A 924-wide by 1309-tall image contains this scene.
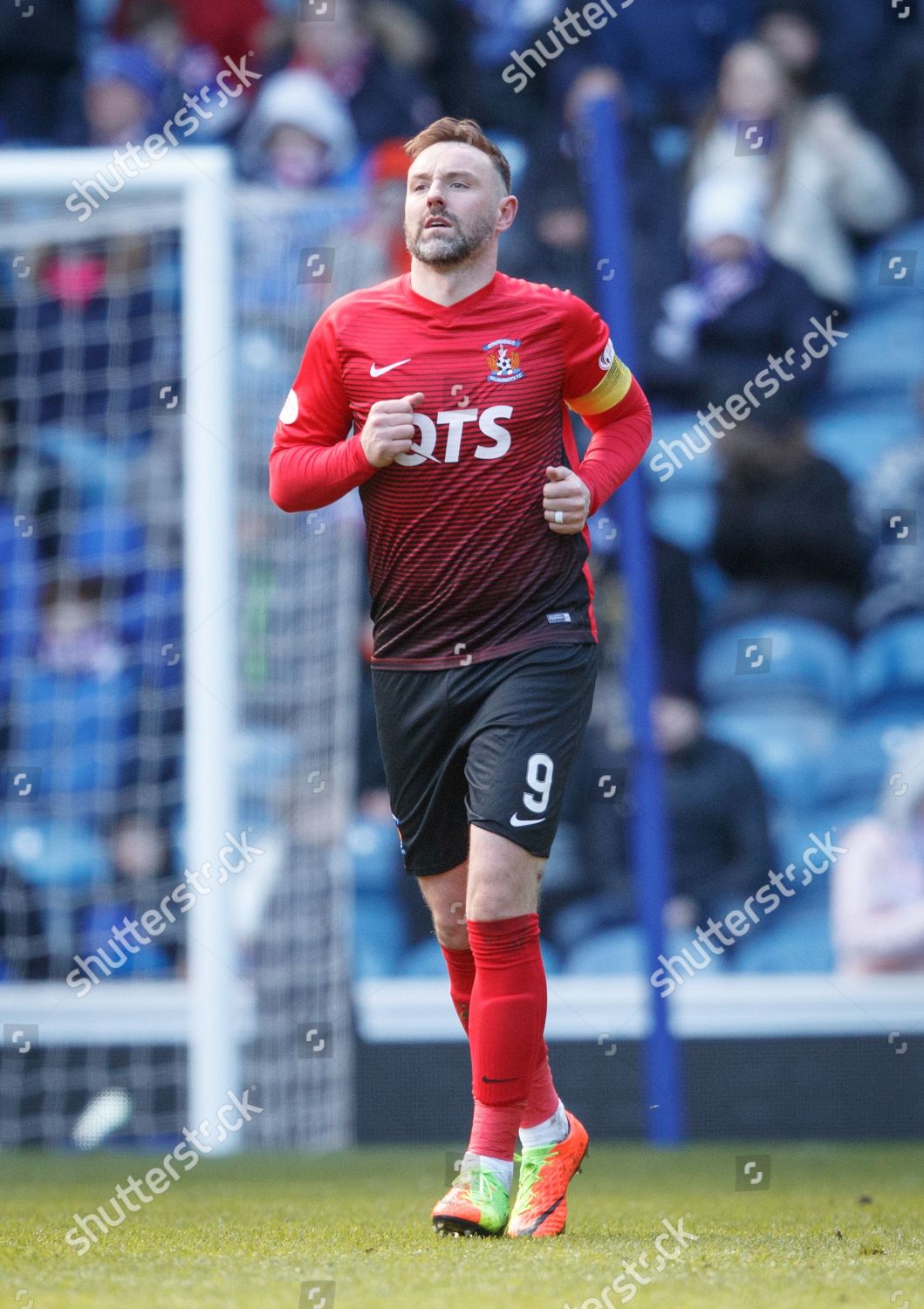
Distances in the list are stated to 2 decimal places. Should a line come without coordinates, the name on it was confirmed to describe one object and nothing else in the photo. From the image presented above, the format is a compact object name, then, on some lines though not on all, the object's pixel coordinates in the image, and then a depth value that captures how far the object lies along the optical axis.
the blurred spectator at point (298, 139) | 17.70
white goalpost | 12.05
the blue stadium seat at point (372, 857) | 15.39
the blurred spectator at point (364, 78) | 18.25
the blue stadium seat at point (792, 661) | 15.69
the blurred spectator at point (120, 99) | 17.87
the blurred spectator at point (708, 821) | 14.27
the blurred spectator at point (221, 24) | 19.09
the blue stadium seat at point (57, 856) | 14.73
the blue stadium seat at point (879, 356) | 17.50
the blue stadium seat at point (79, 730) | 15.17
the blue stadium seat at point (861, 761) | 15.37
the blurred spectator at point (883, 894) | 13.45
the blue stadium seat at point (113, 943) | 14.27
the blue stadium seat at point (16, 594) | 15.69
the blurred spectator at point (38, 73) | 18.89
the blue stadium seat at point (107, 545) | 15.61
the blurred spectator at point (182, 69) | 18.50
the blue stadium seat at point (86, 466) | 16.17
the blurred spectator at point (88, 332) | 15.64
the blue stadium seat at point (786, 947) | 14.45
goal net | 12.42
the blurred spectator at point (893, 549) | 15.84
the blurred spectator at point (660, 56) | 18.44
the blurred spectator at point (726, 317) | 16.50
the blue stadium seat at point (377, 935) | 15.15
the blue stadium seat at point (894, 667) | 15.67
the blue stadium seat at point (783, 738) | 15.37
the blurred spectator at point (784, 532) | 15.71
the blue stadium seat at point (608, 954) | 14.51
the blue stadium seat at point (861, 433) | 16.69
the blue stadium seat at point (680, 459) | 16.14
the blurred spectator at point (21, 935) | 14.65
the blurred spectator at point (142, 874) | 14.38
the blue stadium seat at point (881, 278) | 17.73
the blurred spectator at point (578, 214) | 15.49
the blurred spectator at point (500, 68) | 18.11
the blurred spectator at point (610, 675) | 14.81
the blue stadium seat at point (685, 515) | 16.41
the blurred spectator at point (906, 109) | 17.89
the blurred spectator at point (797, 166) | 17.22
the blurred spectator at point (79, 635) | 15.27
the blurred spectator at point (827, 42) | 17.86
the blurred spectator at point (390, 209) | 13.97
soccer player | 6.61
